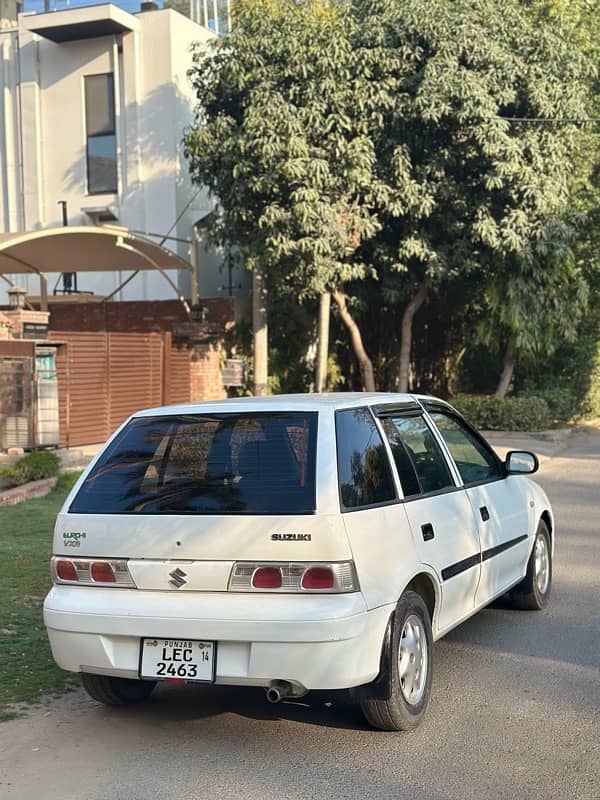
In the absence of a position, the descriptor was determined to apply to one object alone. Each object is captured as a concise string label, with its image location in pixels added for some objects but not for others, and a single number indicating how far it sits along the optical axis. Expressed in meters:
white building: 22.50
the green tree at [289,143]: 17.48
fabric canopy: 17.45
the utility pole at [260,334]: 20.48
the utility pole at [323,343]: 20.42
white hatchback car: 4.34
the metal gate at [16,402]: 15.32
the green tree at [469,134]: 18.20
